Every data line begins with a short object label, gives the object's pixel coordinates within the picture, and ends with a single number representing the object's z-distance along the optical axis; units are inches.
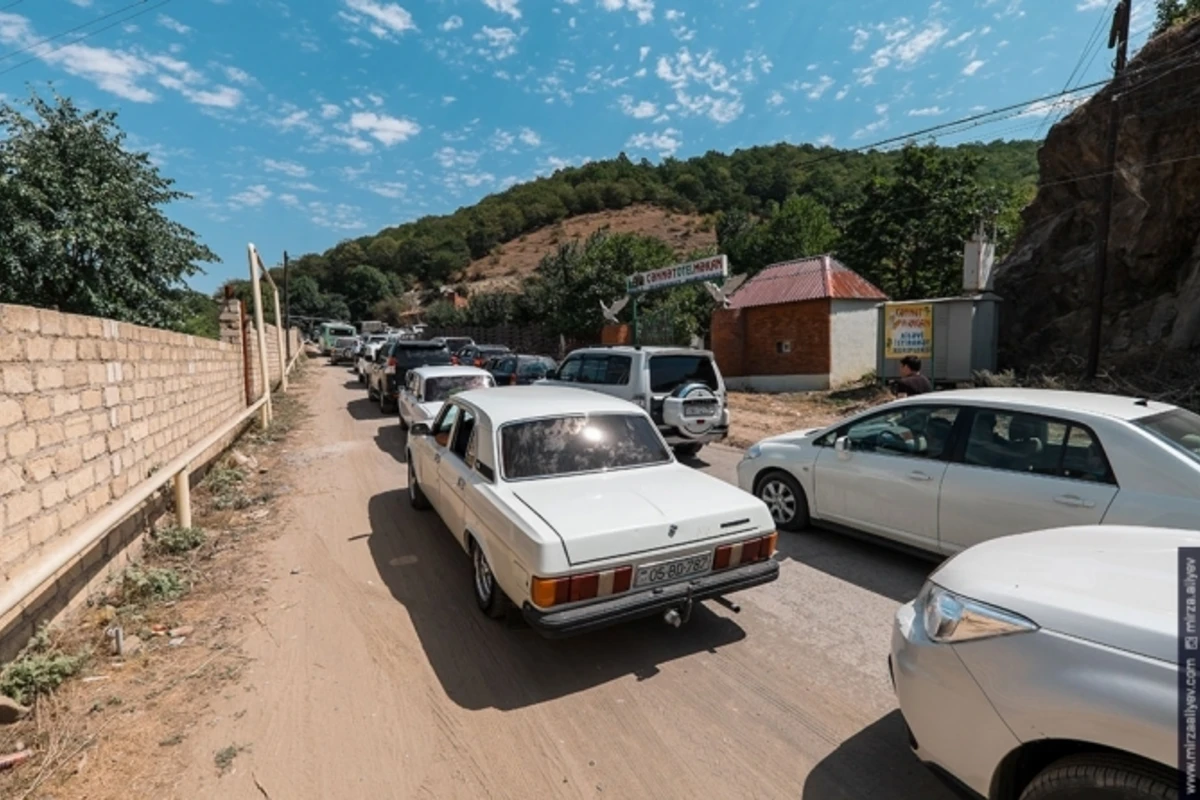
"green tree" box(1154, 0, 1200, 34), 664.1
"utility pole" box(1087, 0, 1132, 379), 523.2
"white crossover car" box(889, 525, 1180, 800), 65.2
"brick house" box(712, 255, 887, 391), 749.3
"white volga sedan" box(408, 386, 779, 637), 128.7
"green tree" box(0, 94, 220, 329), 362.3
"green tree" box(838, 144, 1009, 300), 1135.6
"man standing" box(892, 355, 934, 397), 313.1
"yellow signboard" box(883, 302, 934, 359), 657.0
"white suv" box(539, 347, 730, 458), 344.5
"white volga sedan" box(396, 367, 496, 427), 403.2
